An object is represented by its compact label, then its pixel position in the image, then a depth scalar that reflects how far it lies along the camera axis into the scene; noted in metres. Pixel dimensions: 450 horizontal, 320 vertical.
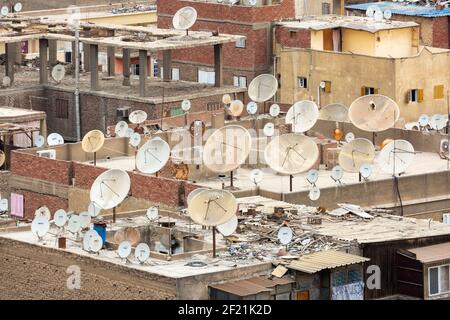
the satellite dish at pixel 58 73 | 107.62
